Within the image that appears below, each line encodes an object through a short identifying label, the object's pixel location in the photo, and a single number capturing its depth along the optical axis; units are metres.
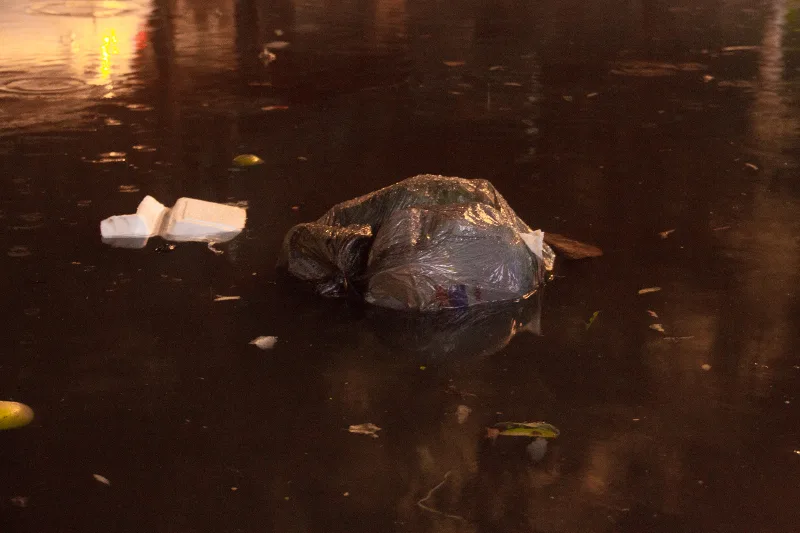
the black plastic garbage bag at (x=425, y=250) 3.49
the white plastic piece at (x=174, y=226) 4.20
